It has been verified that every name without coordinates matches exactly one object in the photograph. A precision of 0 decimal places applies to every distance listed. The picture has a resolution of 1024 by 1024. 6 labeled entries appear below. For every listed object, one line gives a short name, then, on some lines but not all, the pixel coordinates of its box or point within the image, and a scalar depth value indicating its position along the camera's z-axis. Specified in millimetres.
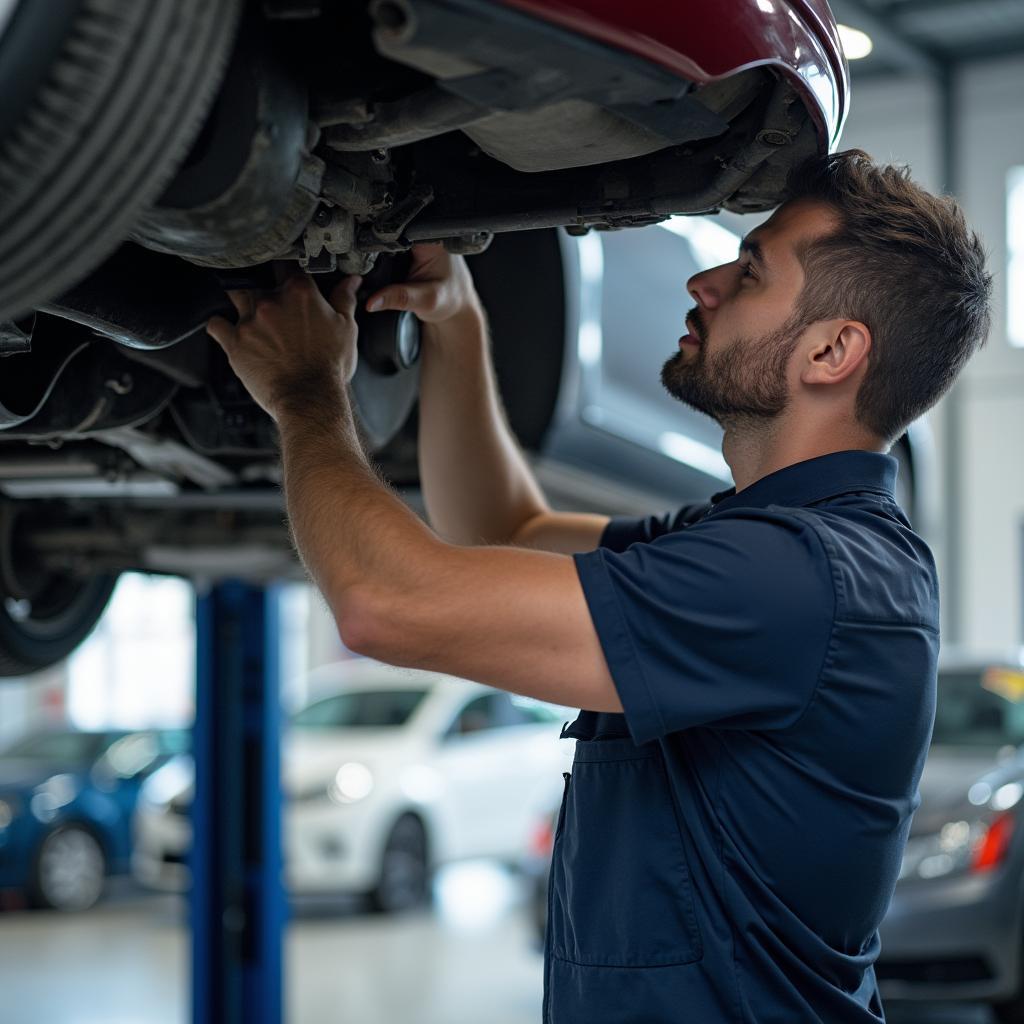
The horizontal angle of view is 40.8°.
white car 6234
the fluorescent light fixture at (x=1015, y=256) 10773
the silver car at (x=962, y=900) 3701
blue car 6516
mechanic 1183
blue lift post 3738
